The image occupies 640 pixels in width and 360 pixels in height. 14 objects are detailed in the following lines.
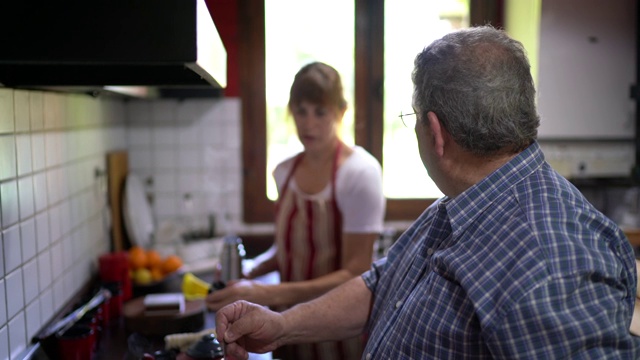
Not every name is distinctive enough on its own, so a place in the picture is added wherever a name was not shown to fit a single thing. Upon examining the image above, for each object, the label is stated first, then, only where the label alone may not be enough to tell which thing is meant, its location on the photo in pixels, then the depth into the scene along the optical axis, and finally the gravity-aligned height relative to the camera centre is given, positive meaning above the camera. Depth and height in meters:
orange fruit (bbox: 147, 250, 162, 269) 2.25 -0.48
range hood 0.94 +0.16
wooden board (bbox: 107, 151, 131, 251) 2.42 -0.27
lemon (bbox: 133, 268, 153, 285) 2.15 -0.52
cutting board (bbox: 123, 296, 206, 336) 1.65 -0.53
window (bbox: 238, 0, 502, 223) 2.90 +0.23
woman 1.72 -0.24
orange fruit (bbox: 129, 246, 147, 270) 2.20 -0.47
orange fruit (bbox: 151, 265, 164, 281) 2.23 -0.53
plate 2.49 -0.35
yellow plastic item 1.99 -0.52
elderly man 0.83 -0.18
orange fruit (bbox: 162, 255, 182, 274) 2.28 -0.51
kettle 1.88 -0.41
